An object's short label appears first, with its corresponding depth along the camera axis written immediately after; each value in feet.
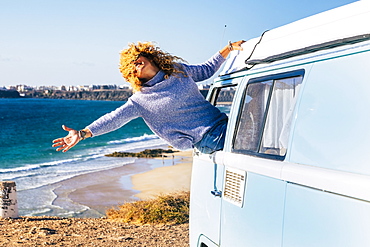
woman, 14.44
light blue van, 8.09
